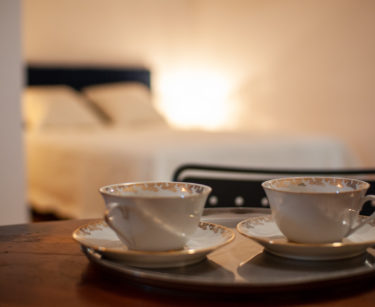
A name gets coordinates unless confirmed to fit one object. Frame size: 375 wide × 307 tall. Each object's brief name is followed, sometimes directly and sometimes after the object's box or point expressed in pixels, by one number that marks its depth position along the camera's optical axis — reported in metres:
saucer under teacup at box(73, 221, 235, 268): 0.72
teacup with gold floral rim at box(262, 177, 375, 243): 0.74
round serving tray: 0.67
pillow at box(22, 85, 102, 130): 4.15
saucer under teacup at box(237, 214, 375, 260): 0.73
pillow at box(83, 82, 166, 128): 4.62
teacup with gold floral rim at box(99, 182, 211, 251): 0.72
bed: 3.04
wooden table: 0.67
